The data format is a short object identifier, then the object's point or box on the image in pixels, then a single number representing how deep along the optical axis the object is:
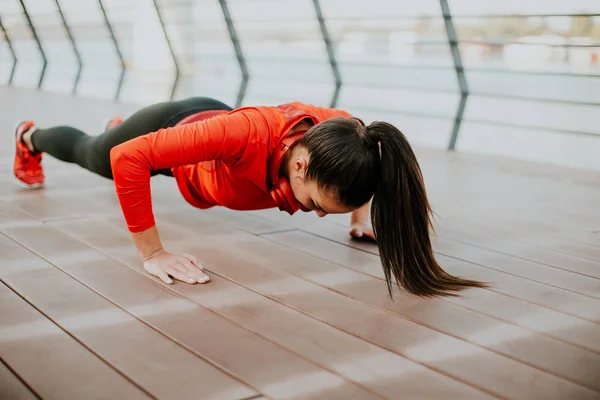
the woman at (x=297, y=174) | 1.69
